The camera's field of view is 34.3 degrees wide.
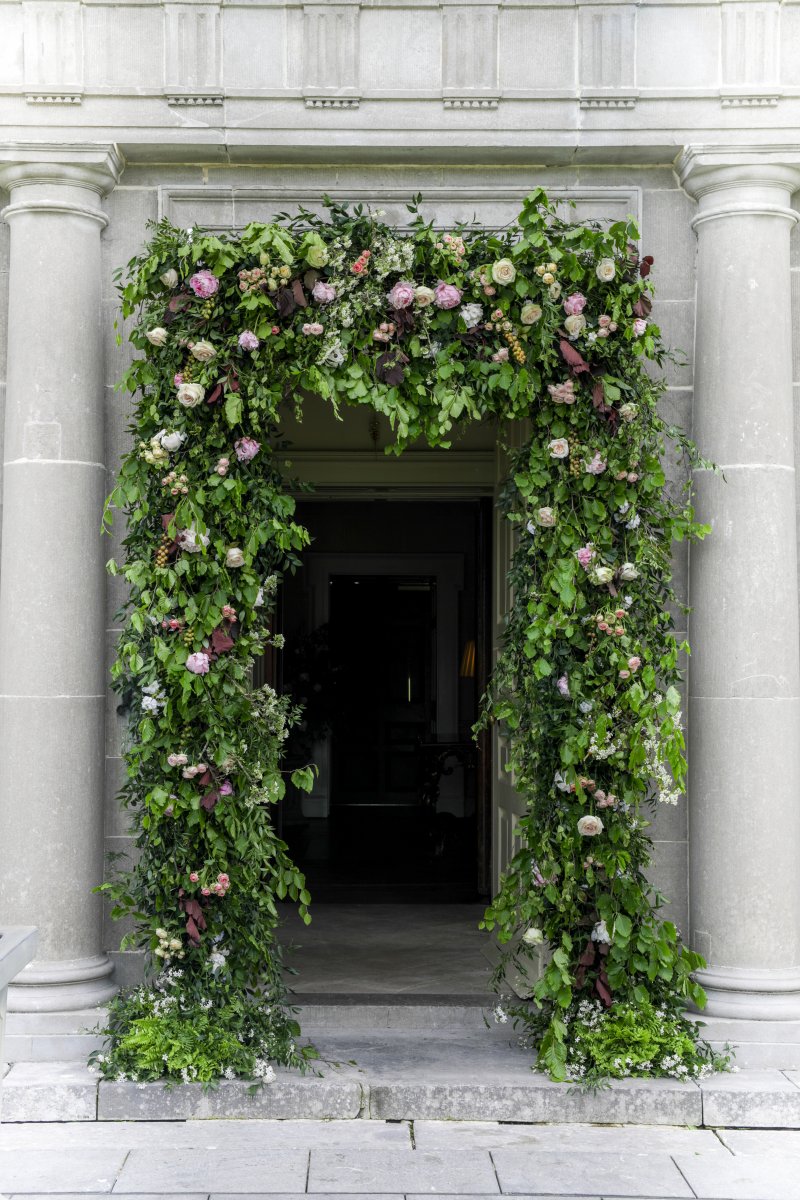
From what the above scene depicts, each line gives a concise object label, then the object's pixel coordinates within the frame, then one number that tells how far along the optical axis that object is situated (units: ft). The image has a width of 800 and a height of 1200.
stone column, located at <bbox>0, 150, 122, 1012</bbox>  18.44
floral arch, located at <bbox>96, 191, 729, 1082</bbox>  17.29
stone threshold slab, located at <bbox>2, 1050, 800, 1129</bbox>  16.78
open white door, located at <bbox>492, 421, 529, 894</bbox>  21.43
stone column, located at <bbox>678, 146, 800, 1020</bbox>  18.49
